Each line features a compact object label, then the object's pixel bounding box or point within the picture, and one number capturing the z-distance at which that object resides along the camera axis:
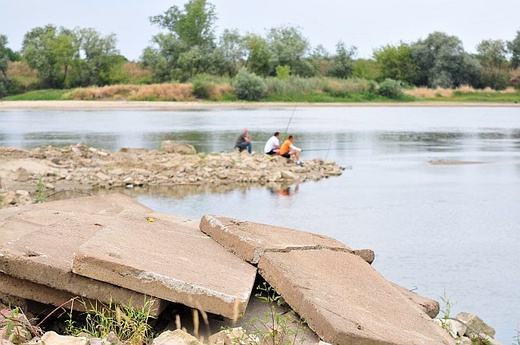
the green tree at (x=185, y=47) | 84.81
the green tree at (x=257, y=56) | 88.12
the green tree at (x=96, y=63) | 84.31
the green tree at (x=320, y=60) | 90.50
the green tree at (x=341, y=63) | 90.81
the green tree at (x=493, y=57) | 85.69
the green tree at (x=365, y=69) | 88.96
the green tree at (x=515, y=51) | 91.50
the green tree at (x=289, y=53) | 87.12
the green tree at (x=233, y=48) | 88.81
